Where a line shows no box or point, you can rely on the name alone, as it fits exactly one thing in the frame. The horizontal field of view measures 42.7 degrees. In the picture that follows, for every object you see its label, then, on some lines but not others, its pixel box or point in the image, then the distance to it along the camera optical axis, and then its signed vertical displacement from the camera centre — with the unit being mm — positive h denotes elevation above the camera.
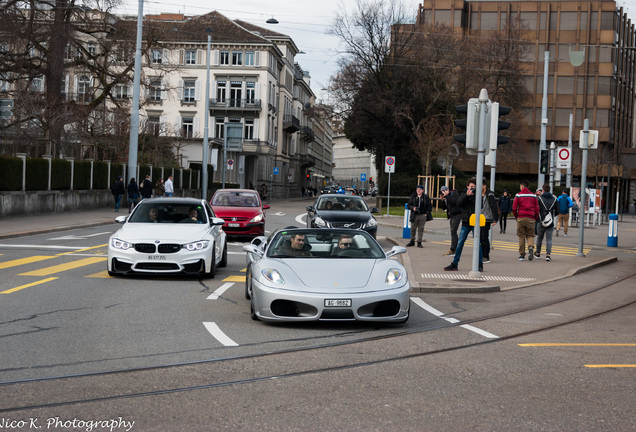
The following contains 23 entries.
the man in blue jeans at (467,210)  16438 -314
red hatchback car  23438 -841
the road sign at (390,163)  39925 +1408
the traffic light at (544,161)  30484 +1387
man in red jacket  18547 -319
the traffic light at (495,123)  14391 +1295
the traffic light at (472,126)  14316 +1222
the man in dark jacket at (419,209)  22605 -444
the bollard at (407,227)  26014 -1113
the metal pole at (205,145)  50350 +2545
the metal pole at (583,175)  20875 +659
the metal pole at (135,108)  34688 +3232
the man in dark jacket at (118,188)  36625 -357
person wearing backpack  19625 -436
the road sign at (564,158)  30203 +1557
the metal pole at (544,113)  36688 +3852
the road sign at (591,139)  21141 +1597
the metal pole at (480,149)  14250 +816
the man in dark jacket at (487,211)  18219 -342
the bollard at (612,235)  27128 -1144
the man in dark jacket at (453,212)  18156 -397
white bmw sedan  13453 -1039
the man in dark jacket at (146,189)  38062 -350
